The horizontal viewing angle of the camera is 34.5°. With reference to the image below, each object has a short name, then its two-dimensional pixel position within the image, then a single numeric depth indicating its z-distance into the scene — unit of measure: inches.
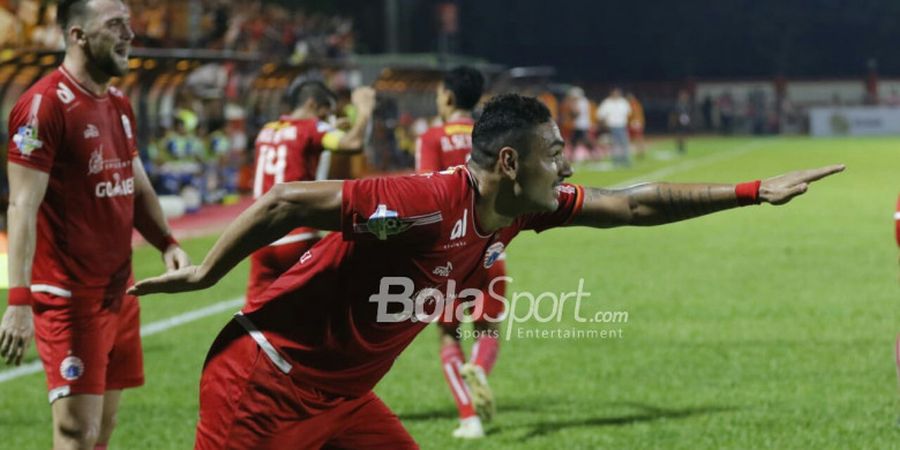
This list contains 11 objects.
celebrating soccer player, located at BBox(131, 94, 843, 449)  181.3
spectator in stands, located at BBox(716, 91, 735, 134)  2642.7
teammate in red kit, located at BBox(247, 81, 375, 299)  363.3
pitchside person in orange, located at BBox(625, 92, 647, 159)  1795.0
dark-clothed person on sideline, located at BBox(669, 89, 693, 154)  1941.4
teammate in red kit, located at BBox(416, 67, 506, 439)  352.5
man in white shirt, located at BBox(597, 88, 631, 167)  1587.1
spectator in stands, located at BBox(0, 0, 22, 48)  924.6
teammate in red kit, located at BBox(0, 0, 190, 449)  230.8
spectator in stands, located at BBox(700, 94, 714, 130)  2694.4
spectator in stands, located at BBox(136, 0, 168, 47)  1262.3
